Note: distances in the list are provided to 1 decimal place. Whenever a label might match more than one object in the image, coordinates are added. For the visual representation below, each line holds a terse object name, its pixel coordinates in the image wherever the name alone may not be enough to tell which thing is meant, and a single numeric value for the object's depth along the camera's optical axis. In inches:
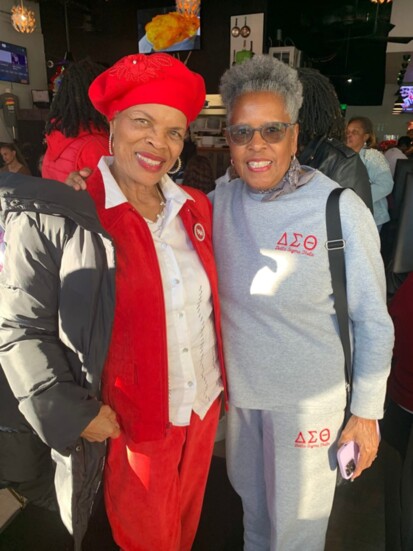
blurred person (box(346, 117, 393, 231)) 129.9
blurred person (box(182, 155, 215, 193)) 159.2
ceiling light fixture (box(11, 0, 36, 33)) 322.0
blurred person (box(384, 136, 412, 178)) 200.7
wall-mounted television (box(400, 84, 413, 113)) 623.2
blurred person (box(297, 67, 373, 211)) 78.4
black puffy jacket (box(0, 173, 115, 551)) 43.3
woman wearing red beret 47.9
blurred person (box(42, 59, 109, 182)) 80.4
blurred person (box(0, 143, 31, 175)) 212.7
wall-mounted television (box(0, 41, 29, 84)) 356.5
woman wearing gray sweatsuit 53.1
